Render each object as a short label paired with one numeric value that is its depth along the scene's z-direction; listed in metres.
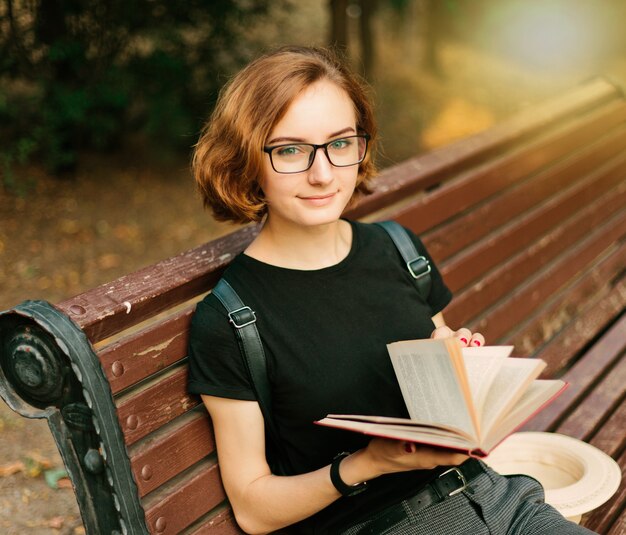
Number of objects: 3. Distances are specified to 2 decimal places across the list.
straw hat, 2.72
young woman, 2.21
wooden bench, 2.01
